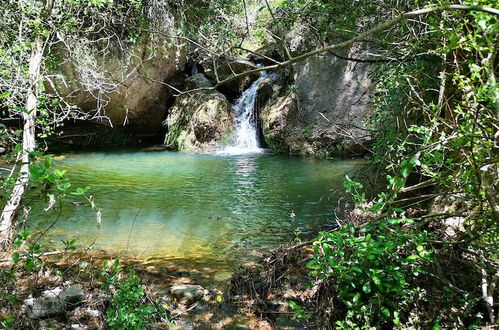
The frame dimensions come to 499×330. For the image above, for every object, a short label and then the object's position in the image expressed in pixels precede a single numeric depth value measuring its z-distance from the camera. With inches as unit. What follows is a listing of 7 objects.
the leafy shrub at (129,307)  90.5
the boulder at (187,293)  117.6
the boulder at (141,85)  457.7
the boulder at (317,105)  440.8
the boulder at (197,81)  557.9
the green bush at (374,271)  79.2
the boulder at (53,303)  100.2
